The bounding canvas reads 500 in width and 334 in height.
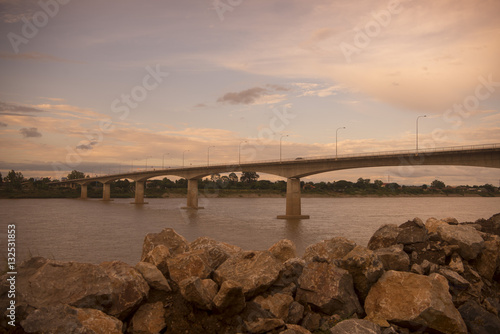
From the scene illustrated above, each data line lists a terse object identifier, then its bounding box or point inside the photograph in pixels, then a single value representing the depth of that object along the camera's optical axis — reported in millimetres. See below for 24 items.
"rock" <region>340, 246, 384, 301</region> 8219
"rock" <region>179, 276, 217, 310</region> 7184
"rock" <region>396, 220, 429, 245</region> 10281
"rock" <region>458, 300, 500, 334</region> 7719
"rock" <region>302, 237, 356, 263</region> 9711
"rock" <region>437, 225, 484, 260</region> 9816
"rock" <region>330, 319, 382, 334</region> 6680
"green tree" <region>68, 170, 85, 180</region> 191550
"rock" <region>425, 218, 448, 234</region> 11125
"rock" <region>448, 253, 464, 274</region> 9398
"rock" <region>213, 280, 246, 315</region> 7121
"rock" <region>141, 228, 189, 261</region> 9953
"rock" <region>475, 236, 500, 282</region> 9859
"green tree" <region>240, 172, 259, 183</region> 148875
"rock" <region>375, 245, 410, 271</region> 8891
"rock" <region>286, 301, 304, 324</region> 7539
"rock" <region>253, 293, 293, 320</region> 7551
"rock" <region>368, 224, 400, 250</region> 10599
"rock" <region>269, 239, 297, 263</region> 9568
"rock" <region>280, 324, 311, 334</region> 6707
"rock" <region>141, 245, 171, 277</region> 8609
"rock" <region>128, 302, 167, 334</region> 7066
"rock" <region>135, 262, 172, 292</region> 7848
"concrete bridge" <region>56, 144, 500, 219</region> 41188
